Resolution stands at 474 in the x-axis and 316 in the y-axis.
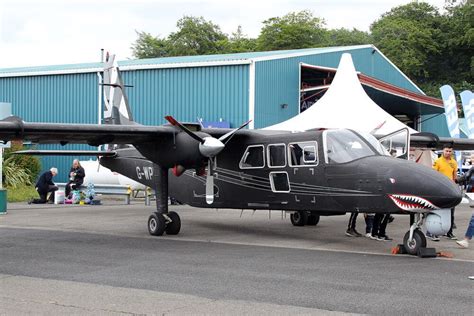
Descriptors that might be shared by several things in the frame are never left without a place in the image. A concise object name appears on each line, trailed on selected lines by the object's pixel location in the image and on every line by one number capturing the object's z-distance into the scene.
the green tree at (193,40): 76.12
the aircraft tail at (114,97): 19.00
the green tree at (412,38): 68.38
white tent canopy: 23.70
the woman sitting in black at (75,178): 25.98
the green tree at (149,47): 79.00
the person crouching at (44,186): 25.28
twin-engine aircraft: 11.90
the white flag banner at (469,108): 29.83
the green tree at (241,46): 73.47
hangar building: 30.75
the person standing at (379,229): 14.38
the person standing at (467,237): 13.06
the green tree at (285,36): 73.06
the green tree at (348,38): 79.50
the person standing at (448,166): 14.76
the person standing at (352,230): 15.08
